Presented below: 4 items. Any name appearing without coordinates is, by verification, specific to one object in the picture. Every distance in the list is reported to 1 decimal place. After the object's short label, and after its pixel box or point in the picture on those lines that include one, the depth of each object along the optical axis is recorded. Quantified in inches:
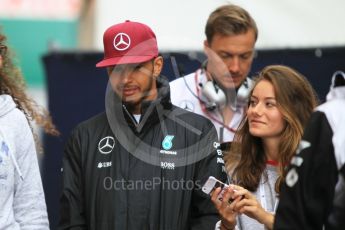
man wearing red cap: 280.2
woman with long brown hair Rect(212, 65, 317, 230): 290.7
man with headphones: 354.3
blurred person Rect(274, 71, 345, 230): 202.2
